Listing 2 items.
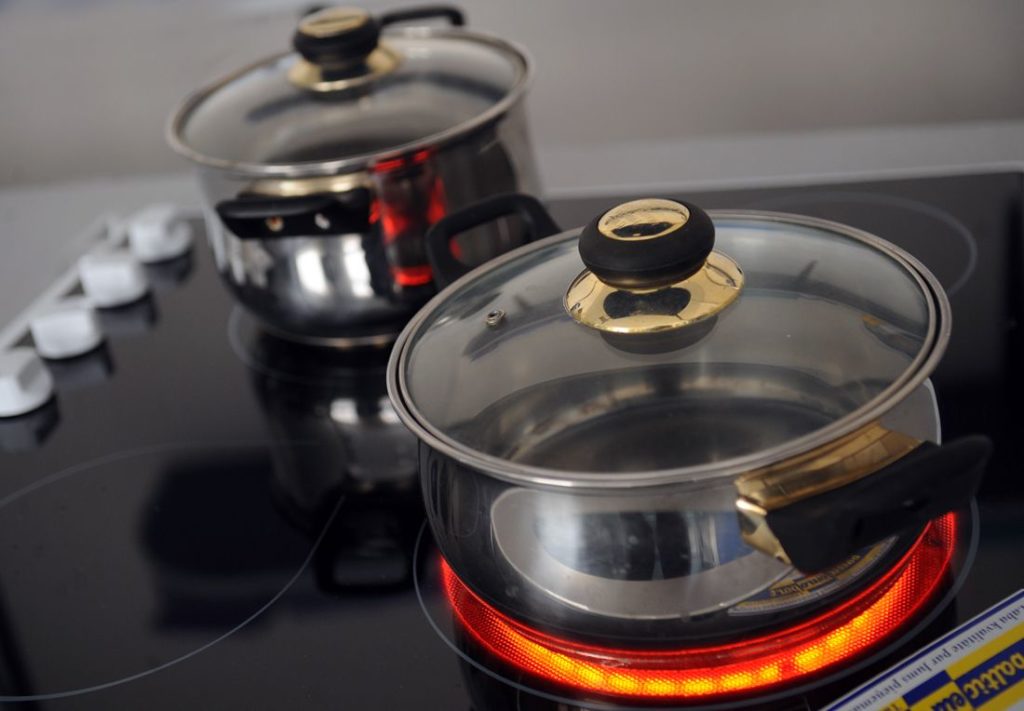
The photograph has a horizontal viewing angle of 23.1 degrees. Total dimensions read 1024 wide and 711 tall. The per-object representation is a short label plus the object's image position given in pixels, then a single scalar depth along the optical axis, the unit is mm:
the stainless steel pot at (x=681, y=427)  1041
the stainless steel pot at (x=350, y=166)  1255
